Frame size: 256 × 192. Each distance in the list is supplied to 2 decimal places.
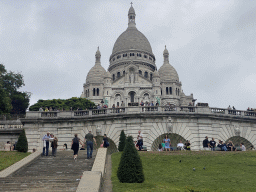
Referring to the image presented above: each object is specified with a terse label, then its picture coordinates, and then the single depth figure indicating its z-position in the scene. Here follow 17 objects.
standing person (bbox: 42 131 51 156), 22.62
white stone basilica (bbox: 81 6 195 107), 107.56
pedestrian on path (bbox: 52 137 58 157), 22.45
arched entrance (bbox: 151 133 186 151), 30.30
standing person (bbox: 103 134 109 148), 24.00
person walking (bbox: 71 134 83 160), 21.02
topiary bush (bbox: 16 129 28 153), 25.16
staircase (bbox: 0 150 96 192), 14.24
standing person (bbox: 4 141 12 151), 26.56
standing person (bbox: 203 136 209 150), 25.98
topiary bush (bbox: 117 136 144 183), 14.83
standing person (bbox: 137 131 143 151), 24.88
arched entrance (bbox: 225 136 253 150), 31.63
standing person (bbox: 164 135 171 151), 24.63
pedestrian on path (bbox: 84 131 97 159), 21.27
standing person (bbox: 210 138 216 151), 26.03
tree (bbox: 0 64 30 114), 63.13
